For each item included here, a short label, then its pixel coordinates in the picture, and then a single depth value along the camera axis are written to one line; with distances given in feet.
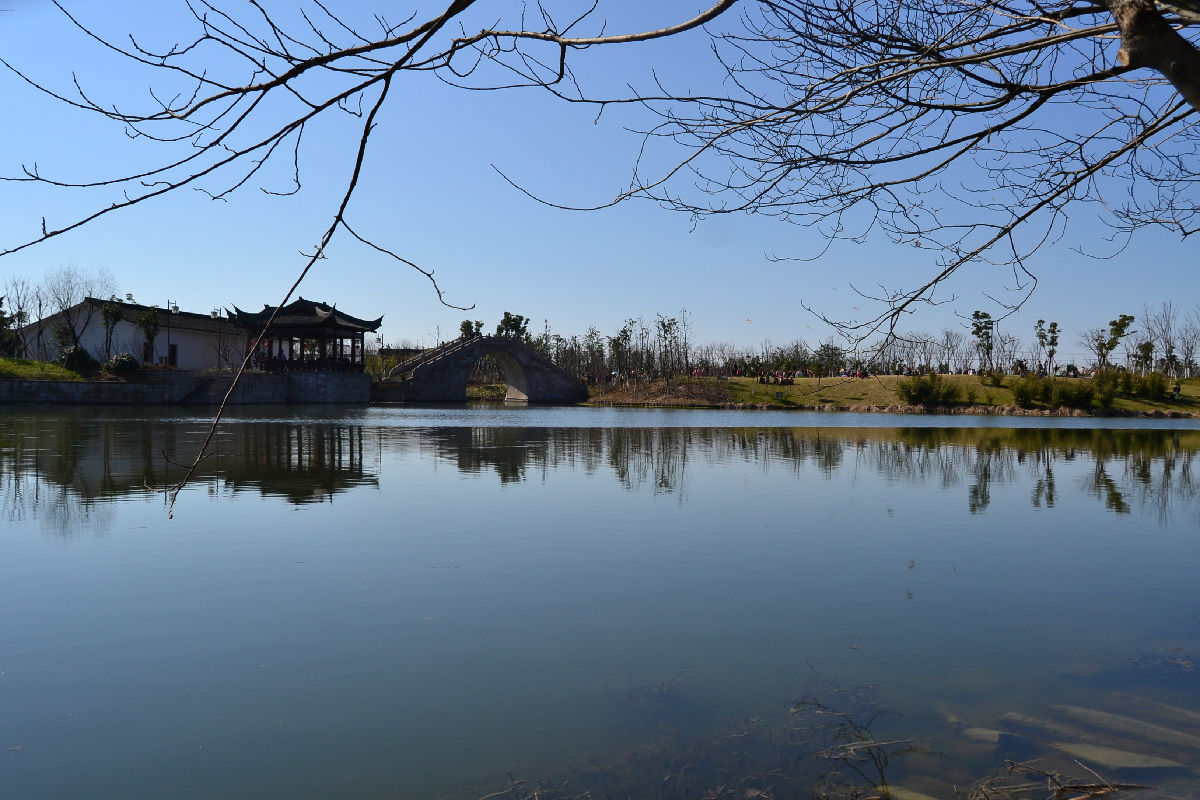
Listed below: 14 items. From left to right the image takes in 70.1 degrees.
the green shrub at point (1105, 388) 161.58
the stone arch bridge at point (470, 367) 192.34
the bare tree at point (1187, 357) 238.68
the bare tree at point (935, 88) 11.16
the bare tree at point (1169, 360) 225.15
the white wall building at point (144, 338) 159.22
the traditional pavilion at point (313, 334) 158.51
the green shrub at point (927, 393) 173.37
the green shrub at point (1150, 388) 167.32
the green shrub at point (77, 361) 142.20
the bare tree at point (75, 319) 152.87
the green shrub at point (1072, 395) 162.61
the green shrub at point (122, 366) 139.33
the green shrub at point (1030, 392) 164.86
